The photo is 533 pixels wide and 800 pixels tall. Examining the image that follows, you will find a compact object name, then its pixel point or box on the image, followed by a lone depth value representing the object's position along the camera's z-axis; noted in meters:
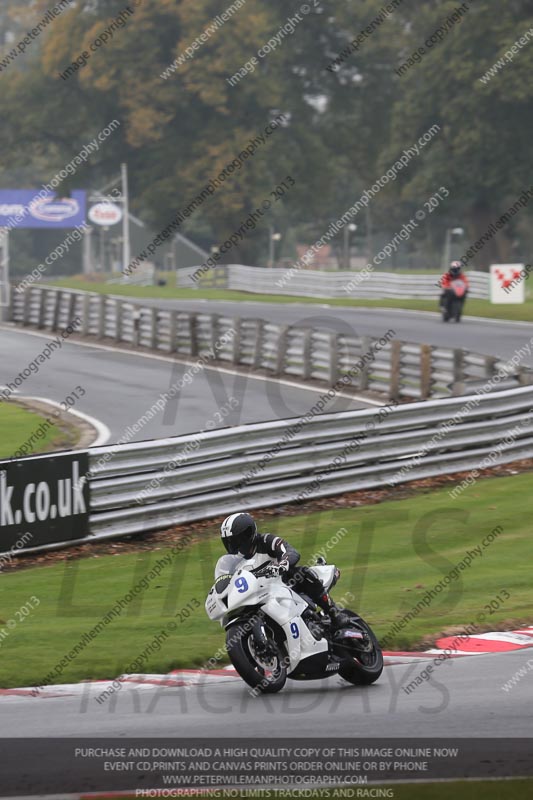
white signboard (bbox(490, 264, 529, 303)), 43.28
